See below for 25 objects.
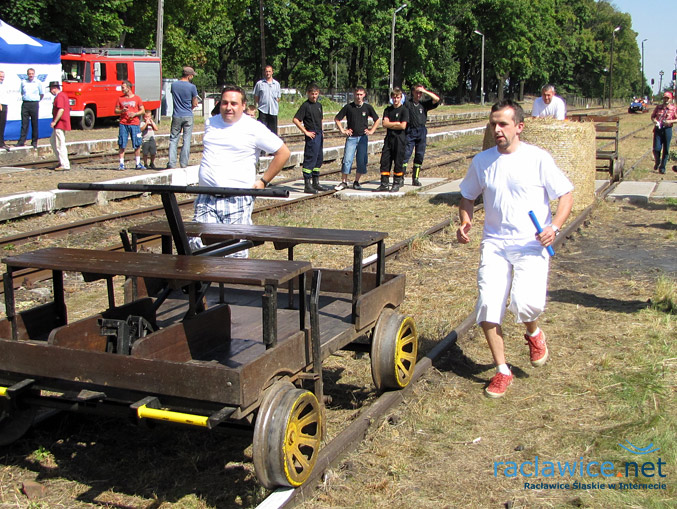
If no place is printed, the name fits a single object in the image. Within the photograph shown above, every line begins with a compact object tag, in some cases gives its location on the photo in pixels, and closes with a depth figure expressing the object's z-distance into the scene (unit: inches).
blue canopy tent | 831.7
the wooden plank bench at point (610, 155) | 613.6
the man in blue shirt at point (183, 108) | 579.5
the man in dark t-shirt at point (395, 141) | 518.0
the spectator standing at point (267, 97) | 584.7
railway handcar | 129.2
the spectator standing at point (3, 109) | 754.2
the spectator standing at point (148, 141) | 610.9
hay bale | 449.4
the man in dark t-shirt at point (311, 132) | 527.5
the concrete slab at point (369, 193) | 530.0
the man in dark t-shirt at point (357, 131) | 534.3
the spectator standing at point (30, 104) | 760.3
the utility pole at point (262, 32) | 1370.6
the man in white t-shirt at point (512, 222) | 182.4
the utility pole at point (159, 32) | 1270.9
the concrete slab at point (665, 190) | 523.1
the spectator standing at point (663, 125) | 665.0
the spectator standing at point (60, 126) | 600.7
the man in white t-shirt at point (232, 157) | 218.4
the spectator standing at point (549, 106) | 461.1
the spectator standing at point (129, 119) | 611.5
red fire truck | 1094.4
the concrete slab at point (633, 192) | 515.3
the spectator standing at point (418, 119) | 542.0
